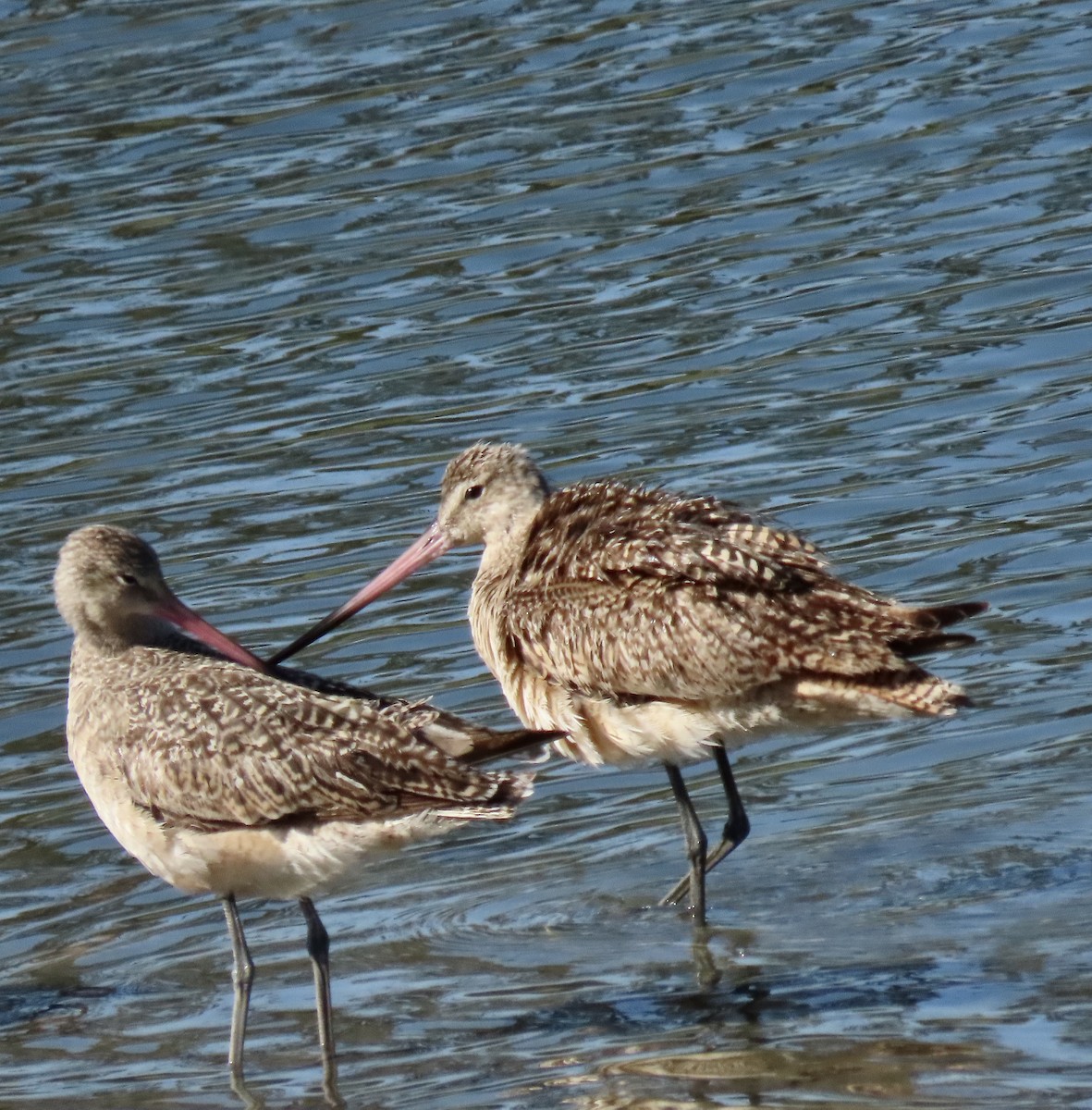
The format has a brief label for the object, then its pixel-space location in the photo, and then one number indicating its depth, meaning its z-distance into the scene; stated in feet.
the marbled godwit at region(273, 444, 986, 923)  46.80
